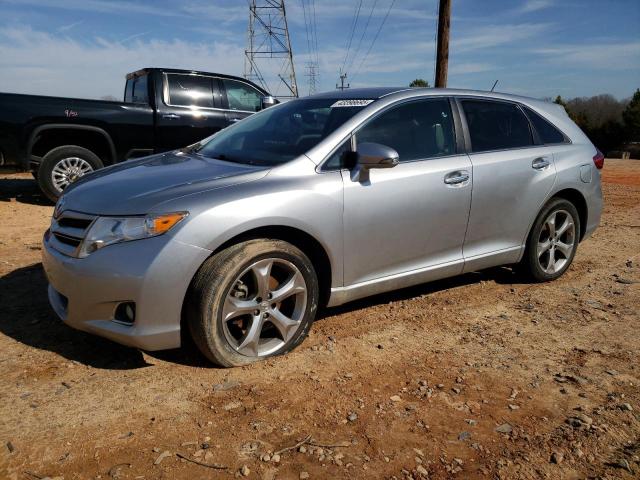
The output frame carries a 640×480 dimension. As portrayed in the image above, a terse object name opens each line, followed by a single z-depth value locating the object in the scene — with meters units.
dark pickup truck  7.55
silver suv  2.89
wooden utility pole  13.93
